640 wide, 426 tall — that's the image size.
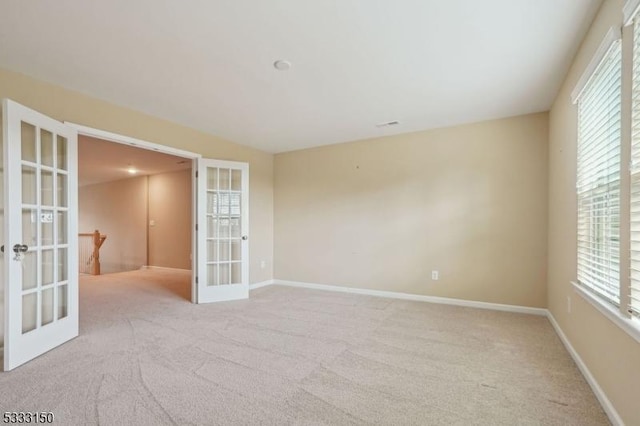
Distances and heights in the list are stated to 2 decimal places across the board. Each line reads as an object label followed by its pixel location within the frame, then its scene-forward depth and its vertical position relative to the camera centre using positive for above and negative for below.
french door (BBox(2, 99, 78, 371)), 2.35 -0.19
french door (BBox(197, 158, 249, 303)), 4.42 -0.28
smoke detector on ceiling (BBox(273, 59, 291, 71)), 2.57 +1.30
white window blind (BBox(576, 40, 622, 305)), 1.84 +0.24
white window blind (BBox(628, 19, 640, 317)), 1.52 +0.15
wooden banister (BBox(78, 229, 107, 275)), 7.07 -0.93
